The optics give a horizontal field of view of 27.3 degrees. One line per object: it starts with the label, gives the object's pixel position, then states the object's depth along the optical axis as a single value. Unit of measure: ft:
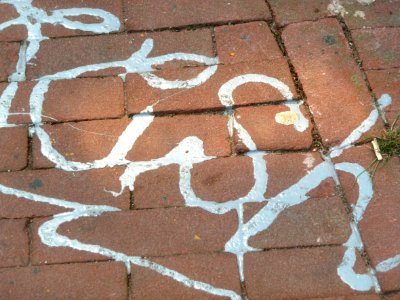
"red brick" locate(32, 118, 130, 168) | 5.17
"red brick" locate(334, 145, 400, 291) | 4.81
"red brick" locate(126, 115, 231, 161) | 5.20
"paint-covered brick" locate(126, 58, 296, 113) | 5.38
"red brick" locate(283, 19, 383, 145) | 5.33
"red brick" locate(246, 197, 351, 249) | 4.86
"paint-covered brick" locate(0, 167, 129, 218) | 4.97
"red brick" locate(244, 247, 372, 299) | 4.71
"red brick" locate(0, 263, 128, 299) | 4.69
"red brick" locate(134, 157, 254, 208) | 5.01
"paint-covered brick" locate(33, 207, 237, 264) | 4.83
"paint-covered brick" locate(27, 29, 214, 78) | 5.61
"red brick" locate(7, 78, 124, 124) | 5.34
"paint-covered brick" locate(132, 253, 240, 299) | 4.70
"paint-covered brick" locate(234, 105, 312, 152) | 5.23
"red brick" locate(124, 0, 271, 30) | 5.86
